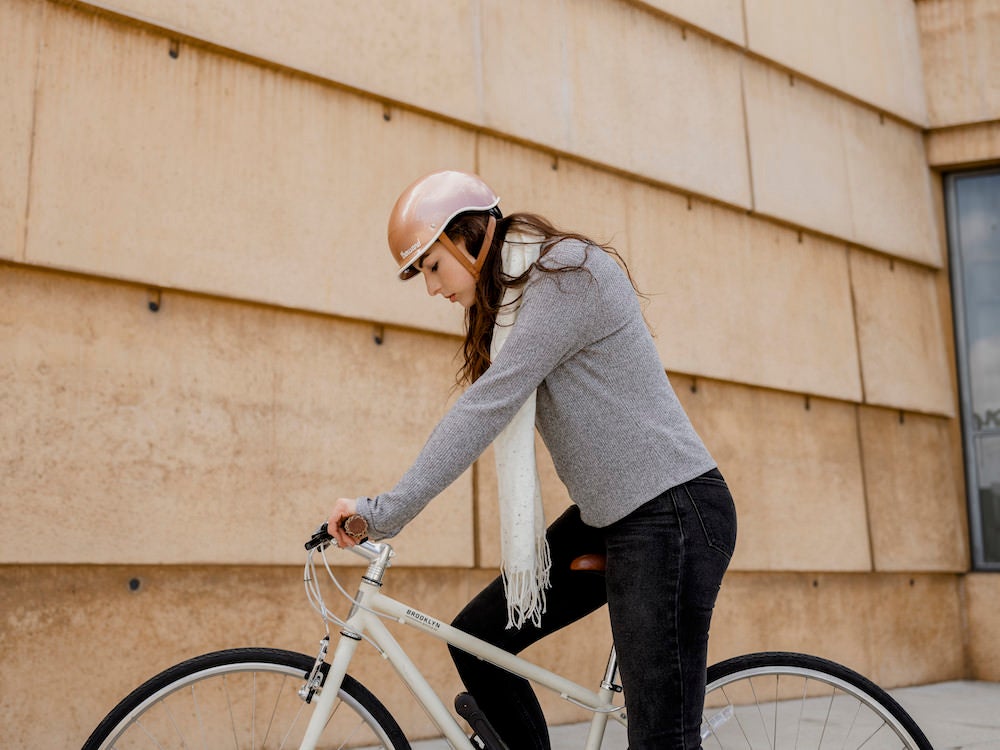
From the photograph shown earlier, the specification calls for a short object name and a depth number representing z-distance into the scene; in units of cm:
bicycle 217
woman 219
